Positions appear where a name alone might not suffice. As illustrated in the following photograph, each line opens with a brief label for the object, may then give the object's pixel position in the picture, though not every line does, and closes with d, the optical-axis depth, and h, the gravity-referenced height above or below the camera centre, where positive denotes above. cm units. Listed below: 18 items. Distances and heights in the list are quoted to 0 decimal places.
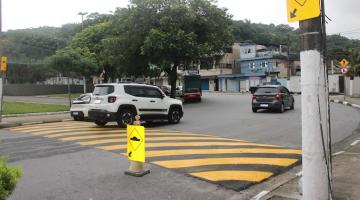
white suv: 1497 -54
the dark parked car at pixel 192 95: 3647 -62
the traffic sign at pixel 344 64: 3130 +152
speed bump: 784 -156
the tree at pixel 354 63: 4842 +247
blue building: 6844 +314
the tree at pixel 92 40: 5200 +670
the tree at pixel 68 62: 2900 +211
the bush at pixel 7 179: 376 -81
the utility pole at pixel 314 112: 530 -36
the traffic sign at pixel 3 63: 1809 +133
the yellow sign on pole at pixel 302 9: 521 +97
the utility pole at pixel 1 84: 1810 +39
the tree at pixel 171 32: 3053 +440
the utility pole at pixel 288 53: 6432 +498
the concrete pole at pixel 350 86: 4414 -32
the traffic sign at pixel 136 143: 766 -102
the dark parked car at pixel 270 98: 2267 -68
